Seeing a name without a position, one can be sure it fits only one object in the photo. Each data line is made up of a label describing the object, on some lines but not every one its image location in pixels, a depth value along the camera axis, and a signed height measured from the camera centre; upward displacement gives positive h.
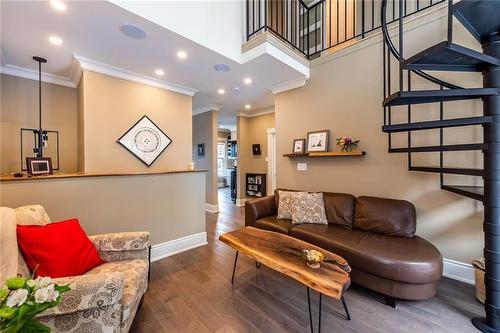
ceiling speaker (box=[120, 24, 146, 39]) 2.19 +1.43
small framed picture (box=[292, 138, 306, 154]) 3.62 +0.34
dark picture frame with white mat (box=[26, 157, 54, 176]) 2.45 +0.01
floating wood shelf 2.91 +0.17
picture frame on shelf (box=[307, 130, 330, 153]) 3.32 +0.40
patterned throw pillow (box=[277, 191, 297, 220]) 2.99 -0.56
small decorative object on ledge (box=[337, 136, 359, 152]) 3.01 +0.32
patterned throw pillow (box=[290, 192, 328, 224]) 2.80 -0.58
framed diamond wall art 3.37 +0.43
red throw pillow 1.41 -0.58
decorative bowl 1.61 -0.72
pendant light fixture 2.95 +0.53
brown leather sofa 1.81 -0.77
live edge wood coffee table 1.41 -0.75
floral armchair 1.16 -0.76
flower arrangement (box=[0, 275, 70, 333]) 0.71 -0.47
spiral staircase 1.57 +0.55
